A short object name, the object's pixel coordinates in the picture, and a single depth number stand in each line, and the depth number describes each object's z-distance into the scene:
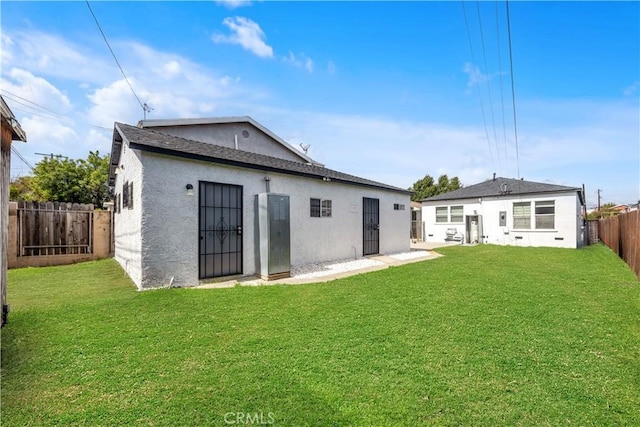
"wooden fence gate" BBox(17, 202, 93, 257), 9.18
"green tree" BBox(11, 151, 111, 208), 15.48
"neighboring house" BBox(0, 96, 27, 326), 4.05
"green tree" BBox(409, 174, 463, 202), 35.66
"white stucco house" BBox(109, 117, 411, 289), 6.48
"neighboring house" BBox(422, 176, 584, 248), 16.59
